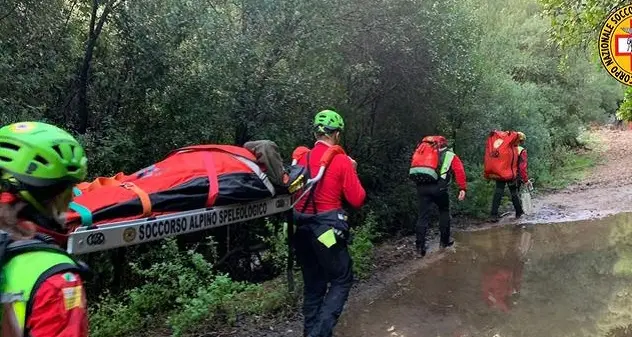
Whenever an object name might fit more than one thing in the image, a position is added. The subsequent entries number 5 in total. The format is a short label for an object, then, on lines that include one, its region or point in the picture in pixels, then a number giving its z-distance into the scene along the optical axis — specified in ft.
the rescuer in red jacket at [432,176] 30.50
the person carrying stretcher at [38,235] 5.87
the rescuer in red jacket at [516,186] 40.42
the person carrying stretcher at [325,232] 17.60
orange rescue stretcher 13.35
